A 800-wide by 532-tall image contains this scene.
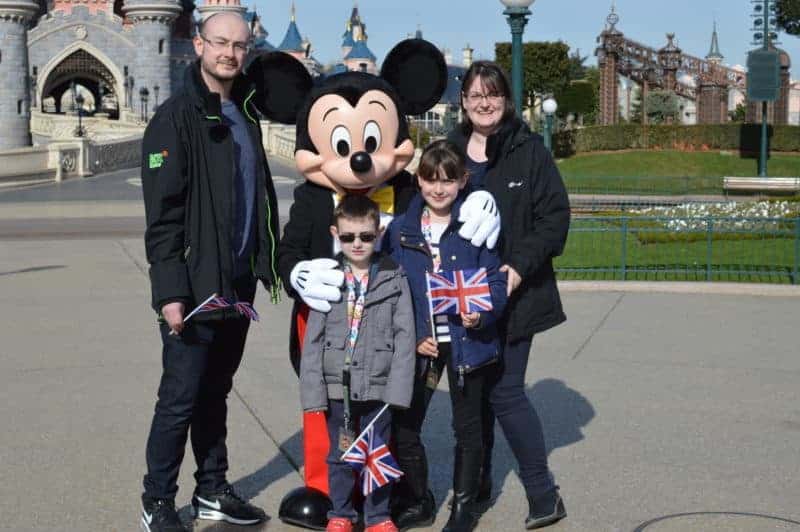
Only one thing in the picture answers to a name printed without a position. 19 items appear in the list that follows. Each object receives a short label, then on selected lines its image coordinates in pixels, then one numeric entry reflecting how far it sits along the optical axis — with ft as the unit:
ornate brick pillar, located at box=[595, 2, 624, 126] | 158.10
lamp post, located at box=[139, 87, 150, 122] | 188.37
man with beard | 14.80
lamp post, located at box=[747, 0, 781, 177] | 123.65
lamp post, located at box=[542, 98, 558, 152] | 100.83
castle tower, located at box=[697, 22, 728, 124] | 151.43
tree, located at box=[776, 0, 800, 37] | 160.15
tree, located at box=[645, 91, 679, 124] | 186.65
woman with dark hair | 15.92
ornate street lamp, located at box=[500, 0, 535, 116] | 34.65
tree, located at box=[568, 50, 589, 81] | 312.81
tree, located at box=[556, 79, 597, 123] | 224.33
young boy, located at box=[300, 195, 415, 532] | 14.73
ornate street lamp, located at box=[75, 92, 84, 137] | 150.82
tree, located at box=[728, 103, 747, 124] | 216.45
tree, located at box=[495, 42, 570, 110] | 179.01
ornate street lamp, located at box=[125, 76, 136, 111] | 207.62
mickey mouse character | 15.88
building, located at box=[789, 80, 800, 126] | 451.12
